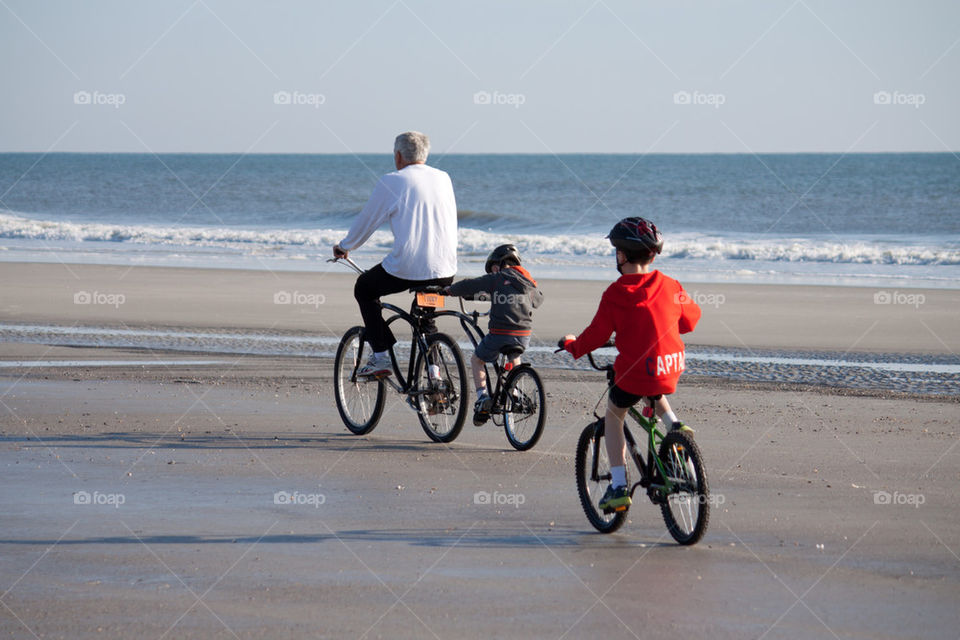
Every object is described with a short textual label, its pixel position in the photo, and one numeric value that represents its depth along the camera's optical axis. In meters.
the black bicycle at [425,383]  15.31
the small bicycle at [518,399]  14.74
